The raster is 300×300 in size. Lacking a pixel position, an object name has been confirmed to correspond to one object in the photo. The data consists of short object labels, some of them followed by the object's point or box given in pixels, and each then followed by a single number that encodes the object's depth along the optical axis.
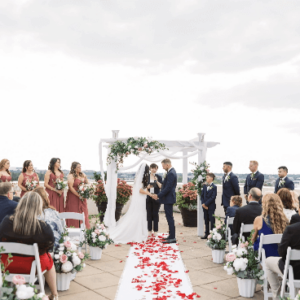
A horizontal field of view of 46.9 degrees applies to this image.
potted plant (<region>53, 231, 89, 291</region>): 4.30
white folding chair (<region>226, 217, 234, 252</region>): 5.82
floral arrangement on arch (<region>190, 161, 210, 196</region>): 8.41
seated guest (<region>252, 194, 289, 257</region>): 4.12
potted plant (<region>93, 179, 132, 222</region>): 10.50
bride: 7.76
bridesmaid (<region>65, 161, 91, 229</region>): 7.59
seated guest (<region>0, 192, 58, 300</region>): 3.46
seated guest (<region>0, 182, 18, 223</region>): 4.21
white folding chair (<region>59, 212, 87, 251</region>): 5.84
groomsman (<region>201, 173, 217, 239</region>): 7.79
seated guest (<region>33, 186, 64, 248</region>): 4.27
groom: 7.43
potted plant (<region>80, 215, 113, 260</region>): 5.99
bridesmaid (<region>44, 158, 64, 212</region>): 7.72
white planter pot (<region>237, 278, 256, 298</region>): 4.23
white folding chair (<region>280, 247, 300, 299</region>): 3.29
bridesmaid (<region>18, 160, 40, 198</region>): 7.70
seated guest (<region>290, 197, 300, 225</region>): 3.66
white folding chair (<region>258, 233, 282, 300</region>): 3.86
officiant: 8.67
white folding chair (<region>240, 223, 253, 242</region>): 4.95
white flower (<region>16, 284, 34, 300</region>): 2.57
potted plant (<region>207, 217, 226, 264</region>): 5.92
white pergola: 8.34
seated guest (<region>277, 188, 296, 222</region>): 4.52
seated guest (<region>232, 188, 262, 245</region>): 5.10
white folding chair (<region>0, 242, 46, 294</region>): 3.36
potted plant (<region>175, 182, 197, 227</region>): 9.88
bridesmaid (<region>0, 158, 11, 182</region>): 7.28
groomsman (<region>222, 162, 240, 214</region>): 7.62
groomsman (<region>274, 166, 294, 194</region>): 7.95
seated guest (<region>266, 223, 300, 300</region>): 3.39
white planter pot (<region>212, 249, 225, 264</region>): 5.95
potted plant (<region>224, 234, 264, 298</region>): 4.18
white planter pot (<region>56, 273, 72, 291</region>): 4.39
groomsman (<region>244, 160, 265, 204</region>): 7.89
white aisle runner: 4.30
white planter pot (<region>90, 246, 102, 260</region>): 6.08
